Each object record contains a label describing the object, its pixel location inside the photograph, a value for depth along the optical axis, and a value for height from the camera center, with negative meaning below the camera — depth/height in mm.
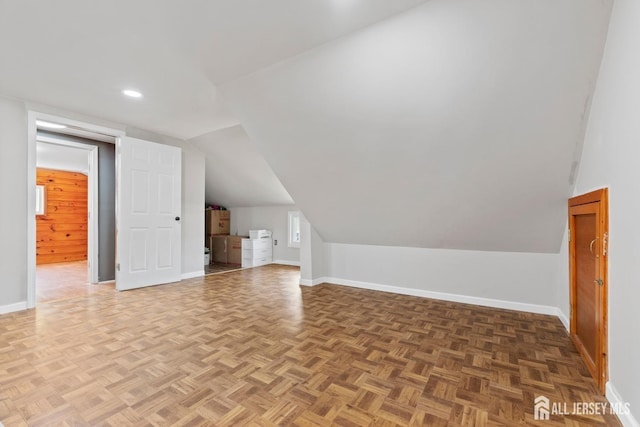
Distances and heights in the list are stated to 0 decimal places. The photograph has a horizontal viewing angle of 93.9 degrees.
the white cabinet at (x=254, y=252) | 6148 -828
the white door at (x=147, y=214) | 4094 -32
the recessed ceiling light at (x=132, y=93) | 3127 +1263
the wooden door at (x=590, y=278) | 1762 -450
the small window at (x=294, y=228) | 6348 -331
